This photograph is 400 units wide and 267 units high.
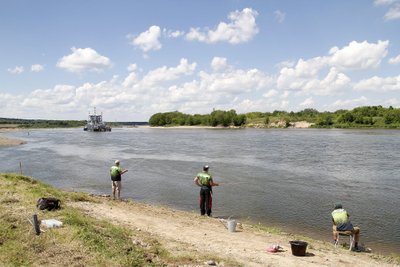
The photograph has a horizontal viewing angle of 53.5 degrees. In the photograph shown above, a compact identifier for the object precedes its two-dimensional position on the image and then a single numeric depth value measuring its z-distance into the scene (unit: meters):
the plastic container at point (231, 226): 14.90
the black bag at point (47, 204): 14.20
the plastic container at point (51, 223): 11.97
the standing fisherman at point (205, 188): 17.30
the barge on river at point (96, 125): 156.88
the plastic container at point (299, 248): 11.96
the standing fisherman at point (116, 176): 19.77
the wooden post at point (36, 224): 11.21
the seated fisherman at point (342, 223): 14.08
